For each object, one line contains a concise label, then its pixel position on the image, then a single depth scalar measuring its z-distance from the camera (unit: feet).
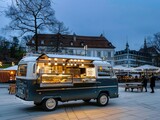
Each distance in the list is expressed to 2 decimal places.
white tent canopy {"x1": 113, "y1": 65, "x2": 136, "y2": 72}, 141.38
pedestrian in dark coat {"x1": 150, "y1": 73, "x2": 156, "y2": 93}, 76.46
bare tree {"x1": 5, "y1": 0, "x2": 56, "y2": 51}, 116.95
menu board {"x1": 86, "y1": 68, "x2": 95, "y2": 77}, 48.02
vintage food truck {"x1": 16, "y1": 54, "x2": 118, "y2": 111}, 41.04
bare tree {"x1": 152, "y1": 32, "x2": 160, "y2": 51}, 240.53
